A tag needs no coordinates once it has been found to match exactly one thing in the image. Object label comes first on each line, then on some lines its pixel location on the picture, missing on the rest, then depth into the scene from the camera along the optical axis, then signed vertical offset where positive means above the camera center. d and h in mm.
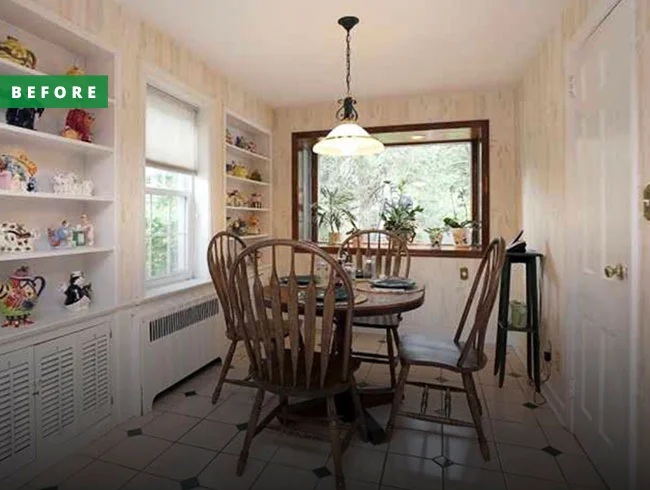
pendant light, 2463 +611
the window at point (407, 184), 3926 +564
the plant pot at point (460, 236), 3972 +24
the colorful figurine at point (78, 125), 2090 +605
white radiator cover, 2443 -684
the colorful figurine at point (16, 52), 1767 +834
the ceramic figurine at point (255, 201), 4141 +398
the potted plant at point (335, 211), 4328 +298
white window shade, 2787 +782
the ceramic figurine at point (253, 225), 4093 +148
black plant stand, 2686 -521
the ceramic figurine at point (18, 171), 1792 +318
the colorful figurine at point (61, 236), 2088 +25
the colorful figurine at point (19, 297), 1806 -252
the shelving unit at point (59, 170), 1876 +383
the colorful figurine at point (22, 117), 1851 +567
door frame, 1517 +39
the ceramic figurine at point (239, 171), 3740 +631
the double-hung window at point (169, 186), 2816 +400
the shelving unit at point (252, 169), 3779 +712
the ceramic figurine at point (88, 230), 2217 +57
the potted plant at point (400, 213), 3992 +253
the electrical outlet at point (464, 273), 3842 -323
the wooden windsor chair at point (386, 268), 2656 -230
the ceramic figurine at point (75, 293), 2123 -271
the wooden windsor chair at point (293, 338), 1631 -413
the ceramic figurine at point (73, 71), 2117 +883
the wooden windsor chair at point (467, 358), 1944 -596
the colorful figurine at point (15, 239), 1787 +9
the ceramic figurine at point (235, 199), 3678 +374
